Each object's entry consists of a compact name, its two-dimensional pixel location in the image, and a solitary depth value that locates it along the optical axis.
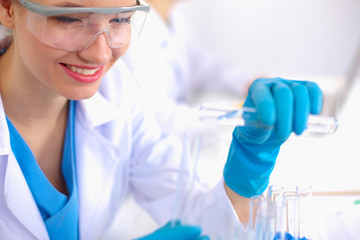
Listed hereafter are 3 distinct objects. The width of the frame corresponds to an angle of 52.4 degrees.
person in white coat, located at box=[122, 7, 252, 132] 1.71
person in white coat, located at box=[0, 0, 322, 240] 0.83
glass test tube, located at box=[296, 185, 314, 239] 0.85
